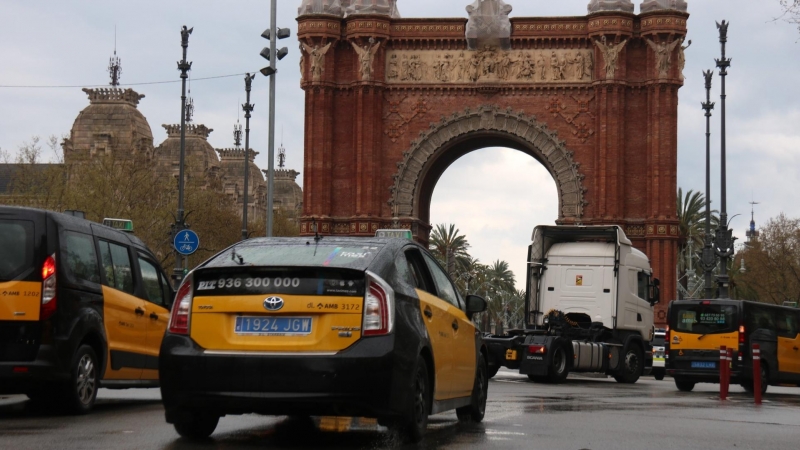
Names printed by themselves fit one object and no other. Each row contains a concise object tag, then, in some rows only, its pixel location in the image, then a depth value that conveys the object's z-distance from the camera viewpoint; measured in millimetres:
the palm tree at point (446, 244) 87562
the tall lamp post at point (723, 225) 39469
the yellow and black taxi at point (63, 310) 11766
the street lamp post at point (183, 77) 37250
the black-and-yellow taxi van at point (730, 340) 23656
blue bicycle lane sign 30719
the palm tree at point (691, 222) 72375
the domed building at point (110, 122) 85125
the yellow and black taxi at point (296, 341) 8844
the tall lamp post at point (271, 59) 28984
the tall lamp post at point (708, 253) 43125
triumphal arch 48125
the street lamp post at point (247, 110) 45050
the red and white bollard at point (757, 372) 18844
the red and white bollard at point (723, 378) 20216
